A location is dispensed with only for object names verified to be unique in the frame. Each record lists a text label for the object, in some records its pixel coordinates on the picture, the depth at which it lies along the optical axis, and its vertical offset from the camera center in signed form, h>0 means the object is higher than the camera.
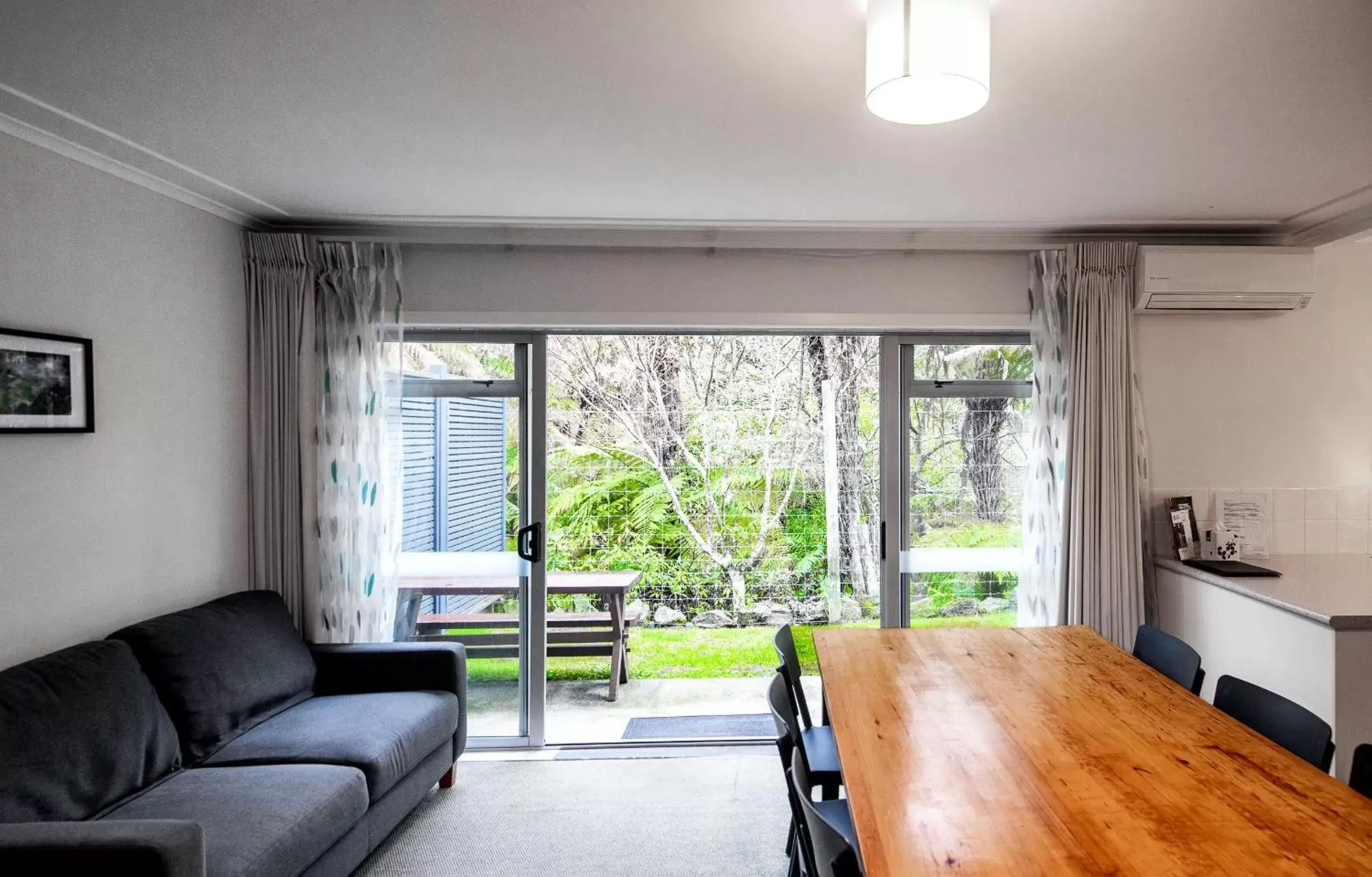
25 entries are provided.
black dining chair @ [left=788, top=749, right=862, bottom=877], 1.36 -0.73
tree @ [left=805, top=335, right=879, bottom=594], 5.79 -0.10
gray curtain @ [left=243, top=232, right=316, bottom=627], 3.66 +0.14
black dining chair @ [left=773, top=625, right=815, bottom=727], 2.61 -0.73
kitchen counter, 2.70 -0.74
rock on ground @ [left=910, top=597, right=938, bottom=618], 4.08 -0.87
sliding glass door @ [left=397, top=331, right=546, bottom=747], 3.96 -0.32
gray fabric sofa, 1.97 -0.97
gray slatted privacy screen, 3.96 -0.20
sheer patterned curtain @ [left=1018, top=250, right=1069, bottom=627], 3.79 -0.02
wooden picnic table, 3.97 -0.97
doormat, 4.35 -1.63
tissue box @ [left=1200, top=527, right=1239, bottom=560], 3.68 -0.51
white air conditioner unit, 3.65 +0.73
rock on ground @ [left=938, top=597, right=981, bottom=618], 4.08 -0.89
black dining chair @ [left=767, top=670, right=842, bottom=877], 1.98 -0.82
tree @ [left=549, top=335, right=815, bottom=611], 5.88 +0.12
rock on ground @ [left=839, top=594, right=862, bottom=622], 5.92 -1.27
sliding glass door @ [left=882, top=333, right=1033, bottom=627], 4.04 -0.16
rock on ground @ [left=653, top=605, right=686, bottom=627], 6.10 -1.36
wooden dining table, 1.37 -0.72
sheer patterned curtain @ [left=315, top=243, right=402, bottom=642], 3.72 +0.00
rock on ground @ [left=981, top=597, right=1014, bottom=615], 4.07 -0.86
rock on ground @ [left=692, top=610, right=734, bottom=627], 6.09 -1.38
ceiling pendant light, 1.59 +0.78
